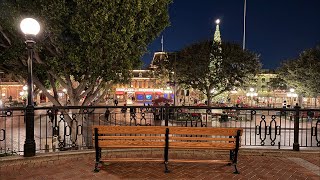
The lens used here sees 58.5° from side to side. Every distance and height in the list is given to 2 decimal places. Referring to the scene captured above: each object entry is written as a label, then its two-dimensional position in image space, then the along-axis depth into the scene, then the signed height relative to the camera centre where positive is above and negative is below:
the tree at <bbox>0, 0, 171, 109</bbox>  11.37 +2.13
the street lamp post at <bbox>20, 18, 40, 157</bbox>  6.77 -0.32
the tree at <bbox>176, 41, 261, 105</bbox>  28.41 +1.78
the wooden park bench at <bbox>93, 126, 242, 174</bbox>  5.90 -1.15
